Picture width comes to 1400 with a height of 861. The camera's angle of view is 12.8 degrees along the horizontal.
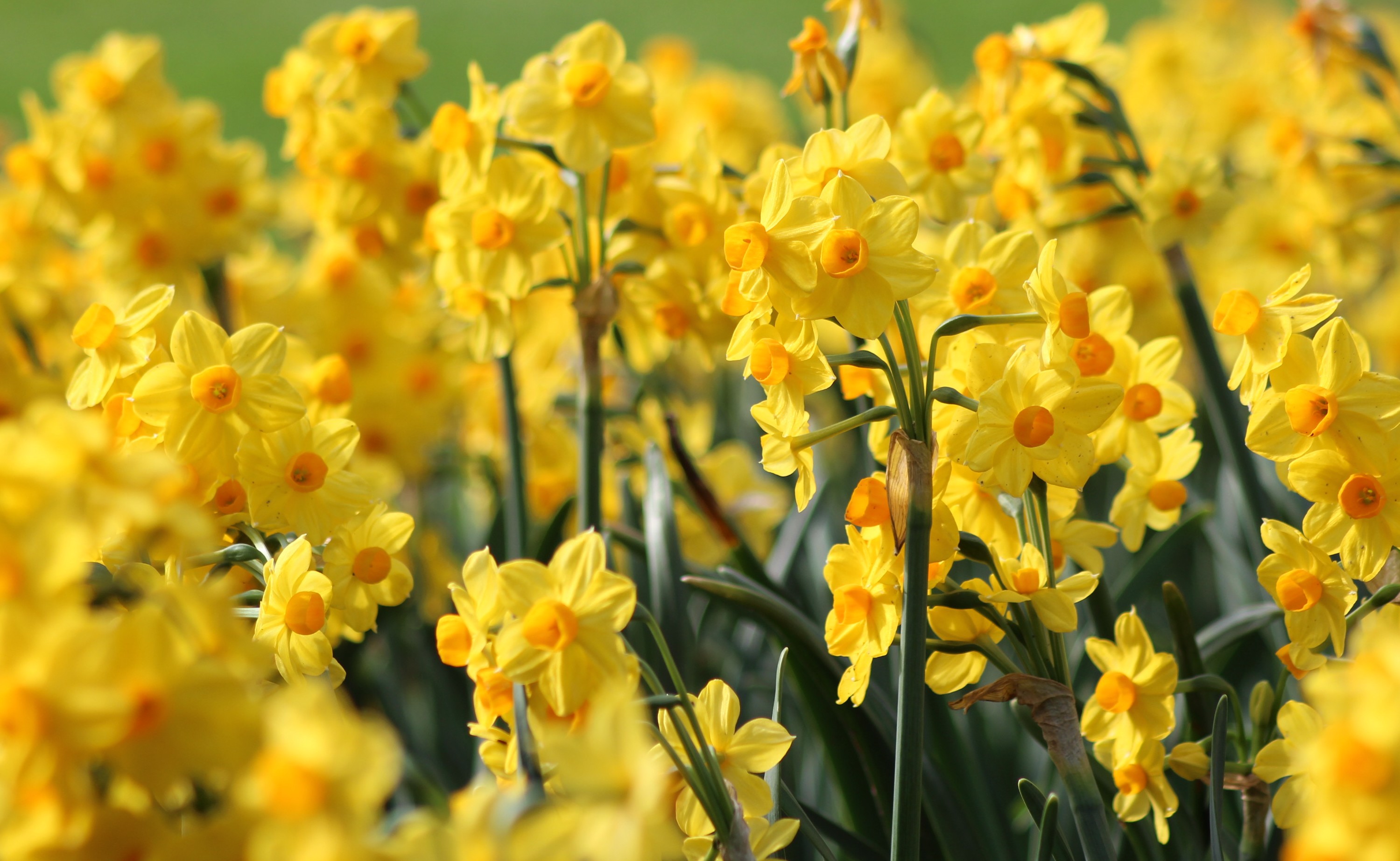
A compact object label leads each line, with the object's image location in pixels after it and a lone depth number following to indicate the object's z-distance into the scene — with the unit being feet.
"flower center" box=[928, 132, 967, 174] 6.32
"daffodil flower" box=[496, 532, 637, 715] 5.68
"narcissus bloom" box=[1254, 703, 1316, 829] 5.79
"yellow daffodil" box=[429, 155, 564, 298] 6.26
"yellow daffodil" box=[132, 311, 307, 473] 5.87
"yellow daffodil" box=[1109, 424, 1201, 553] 6.02
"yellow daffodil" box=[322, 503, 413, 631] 5.92
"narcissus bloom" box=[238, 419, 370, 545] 5.90
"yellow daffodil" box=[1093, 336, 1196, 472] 5.99
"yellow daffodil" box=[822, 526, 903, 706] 5.83
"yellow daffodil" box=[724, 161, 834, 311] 5.76
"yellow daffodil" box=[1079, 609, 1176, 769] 5.88
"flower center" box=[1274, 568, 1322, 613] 5.86
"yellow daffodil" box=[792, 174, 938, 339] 5.77
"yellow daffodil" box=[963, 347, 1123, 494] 5.78
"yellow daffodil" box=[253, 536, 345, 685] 5.81
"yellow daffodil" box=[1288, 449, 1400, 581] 5.84
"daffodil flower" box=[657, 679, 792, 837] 5.77
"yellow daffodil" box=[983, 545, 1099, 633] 5.80
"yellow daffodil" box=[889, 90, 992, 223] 6.31
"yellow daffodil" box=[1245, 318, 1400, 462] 5.82
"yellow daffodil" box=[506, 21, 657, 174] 6.21
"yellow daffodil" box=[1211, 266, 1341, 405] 5.86
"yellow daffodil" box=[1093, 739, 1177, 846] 5.88
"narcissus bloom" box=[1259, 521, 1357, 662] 5.86
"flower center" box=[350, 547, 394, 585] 5.92
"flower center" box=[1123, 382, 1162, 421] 5.99
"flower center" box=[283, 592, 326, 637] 5.81
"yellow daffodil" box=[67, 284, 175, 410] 5.93
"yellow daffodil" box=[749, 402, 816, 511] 5.85
